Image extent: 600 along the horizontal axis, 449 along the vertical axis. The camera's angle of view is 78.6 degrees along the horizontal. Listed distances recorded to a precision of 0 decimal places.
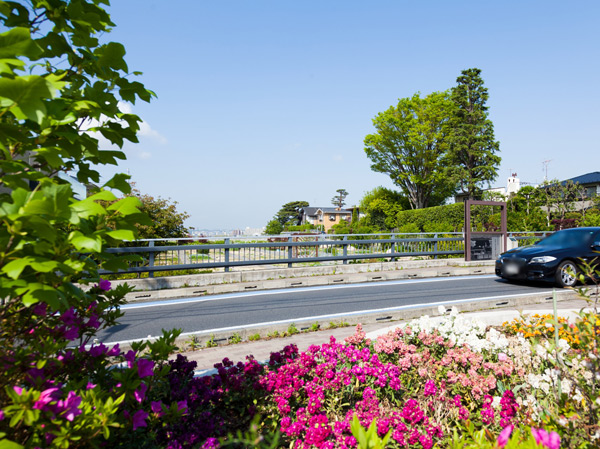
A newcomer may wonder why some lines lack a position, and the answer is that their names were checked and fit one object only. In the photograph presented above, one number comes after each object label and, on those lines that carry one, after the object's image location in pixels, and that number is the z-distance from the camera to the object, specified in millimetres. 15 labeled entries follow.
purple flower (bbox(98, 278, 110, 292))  2512
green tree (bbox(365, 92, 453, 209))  44594
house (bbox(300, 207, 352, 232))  88250
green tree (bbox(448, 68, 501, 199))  42562
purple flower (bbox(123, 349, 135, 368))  2166
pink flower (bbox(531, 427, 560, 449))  1307
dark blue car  10344
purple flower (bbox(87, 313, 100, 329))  2510
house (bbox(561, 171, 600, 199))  44844
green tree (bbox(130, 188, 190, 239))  15500
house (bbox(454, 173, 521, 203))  51125
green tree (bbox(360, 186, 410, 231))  47241
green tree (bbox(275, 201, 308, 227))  107056
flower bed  2459
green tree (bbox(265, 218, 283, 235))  70475
